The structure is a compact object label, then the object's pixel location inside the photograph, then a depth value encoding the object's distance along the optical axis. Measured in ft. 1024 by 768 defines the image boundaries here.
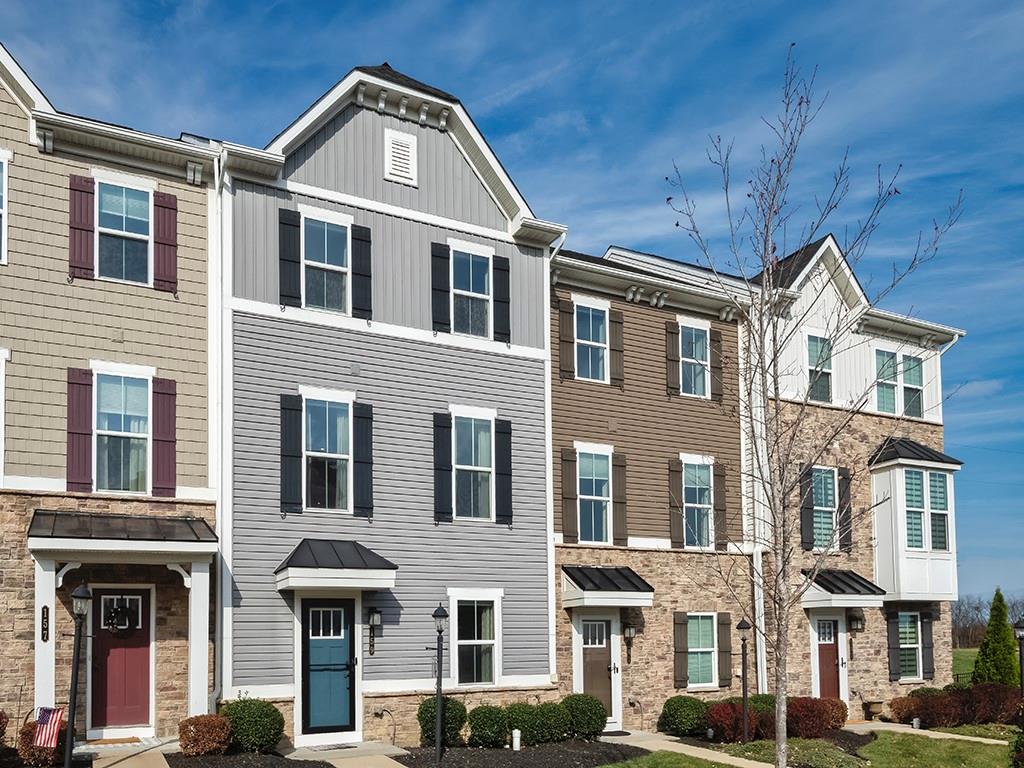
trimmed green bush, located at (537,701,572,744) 67.77
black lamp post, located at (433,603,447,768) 61.21
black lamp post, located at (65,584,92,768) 49.47
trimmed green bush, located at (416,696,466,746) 65.46
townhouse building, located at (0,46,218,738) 56.24
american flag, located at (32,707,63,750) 52.16
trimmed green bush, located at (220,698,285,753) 58.23
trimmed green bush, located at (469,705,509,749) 66.08
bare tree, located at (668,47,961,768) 54.75
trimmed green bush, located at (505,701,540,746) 66.85
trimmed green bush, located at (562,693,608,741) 69.46
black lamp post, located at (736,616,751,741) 72.95
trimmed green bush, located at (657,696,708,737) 75.56
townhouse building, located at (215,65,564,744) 63.36
